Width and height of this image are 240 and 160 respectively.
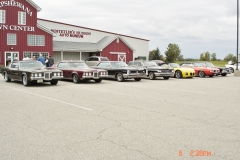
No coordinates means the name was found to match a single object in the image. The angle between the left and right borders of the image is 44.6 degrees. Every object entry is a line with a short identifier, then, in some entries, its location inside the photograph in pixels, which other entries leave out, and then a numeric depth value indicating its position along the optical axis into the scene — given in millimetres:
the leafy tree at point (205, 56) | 125712
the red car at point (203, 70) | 25562
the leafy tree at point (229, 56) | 137762
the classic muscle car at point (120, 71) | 19281
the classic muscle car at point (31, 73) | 14867
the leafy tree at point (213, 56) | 146625
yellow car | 24047
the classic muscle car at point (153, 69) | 21641
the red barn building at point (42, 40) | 33469
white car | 36494
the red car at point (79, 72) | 17038
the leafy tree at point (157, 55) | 77738
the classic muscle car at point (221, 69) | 27038
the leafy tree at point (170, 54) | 75688
